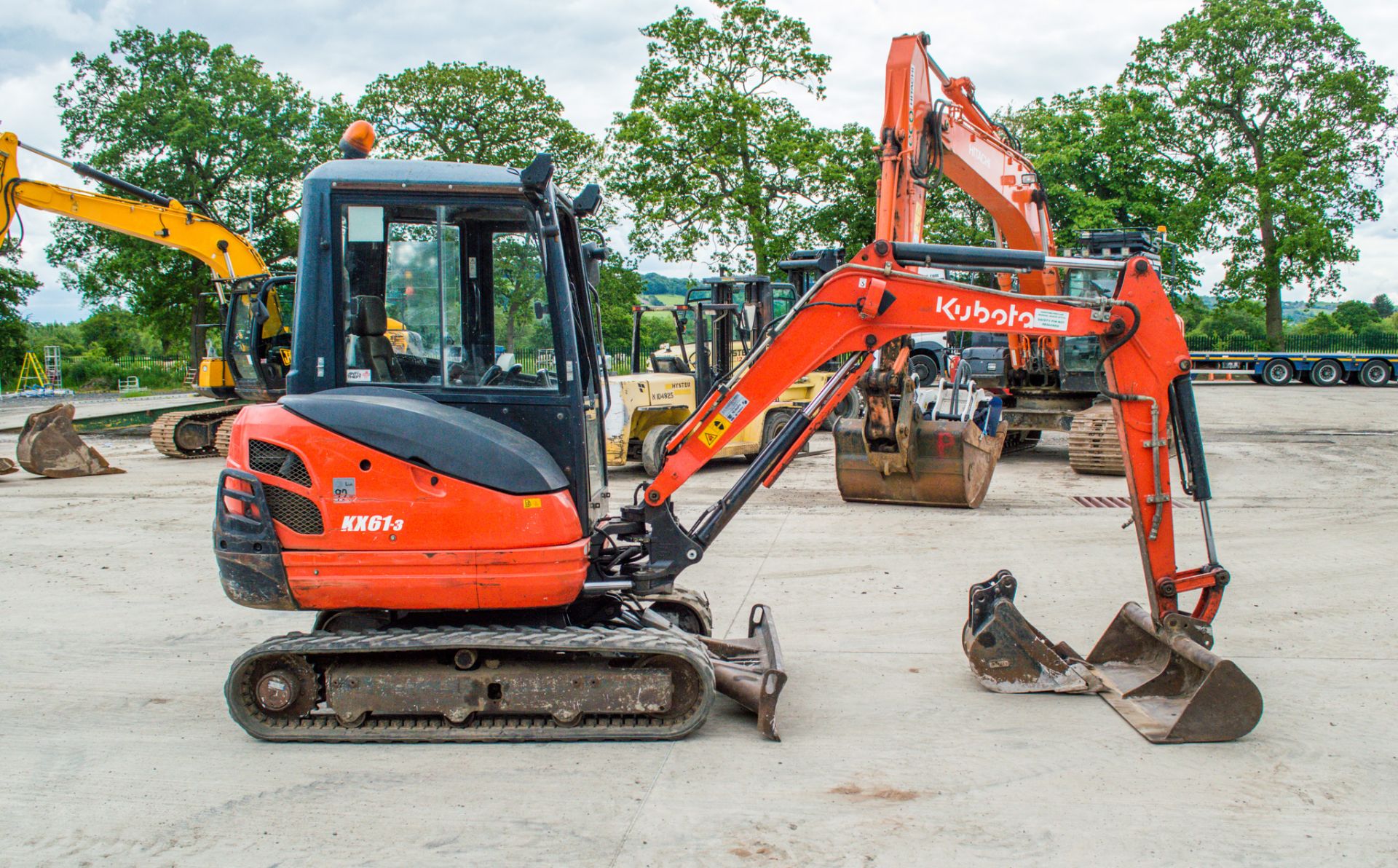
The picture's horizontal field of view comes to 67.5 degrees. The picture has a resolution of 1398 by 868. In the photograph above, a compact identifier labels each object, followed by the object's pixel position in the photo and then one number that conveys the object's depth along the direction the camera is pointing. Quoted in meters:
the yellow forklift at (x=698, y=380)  14.28
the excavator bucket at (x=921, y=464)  11.01
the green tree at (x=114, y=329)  58.25
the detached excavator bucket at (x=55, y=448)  14.55
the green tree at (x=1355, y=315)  47.69
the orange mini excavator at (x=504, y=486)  4.67
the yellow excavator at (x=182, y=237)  15.25
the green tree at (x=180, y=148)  36.53
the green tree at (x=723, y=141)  35.03
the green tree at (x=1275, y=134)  38.28
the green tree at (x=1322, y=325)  45.16
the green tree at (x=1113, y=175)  37.69
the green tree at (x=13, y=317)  40.84
